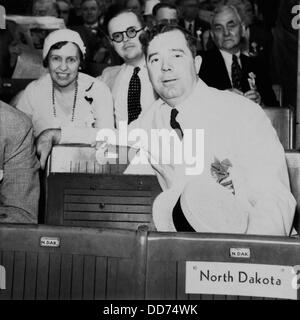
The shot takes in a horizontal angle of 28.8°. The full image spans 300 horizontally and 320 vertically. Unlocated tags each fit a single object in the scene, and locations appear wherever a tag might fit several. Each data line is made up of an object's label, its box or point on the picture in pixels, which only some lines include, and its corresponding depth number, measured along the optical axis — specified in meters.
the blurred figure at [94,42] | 3.61
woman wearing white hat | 2.97
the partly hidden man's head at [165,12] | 3.82
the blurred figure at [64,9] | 4.47
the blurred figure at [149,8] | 4.05
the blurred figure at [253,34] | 3.77
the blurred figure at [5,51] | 3.61
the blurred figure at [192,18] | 4.31
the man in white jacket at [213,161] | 2.45
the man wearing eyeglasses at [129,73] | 3.01
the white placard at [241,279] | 1.67
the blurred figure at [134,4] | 4.35
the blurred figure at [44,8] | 3.95
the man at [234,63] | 3.10
